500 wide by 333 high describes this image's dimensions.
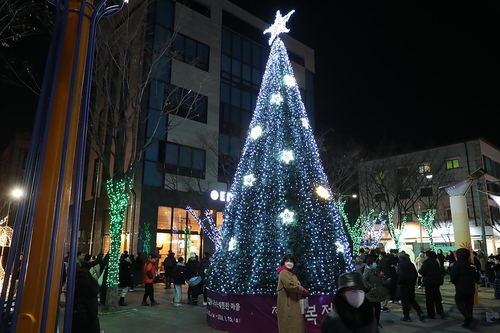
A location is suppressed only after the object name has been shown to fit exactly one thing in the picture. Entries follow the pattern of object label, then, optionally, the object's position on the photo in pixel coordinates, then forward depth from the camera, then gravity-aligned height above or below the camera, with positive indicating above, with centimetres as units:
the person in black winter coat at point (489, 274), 1885 -73
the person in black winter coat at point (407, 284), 1000 -67
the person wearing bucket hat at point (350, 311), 274 -39
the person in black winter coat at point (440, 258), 1740 +2
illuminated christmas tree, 861 +112
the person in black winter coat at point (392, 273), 1198 -46
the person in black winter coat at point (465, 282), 873 -53
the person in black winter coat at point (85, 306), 460 -62
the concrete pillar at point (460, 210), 1270 +162
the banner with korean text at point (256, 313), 812 -120
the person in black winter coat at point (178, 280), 1299 -81
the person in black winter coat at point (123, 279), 1297 -78
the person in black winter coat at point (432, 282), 984 -59
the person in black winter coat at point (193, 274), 1308 -65
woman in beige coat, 619 -75
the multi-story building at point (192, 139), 2430 +795
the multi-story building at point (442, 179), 2959 +630
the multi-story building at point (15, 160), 5888 +1434
